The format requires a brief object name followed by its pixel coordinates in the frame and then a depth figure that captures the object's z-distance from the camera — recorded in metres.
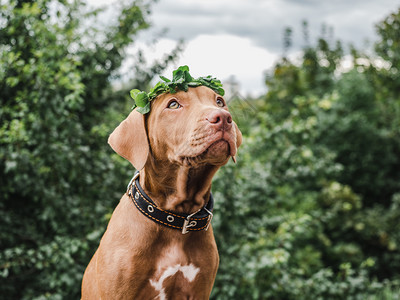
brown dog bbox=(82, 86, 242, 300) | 1.90
